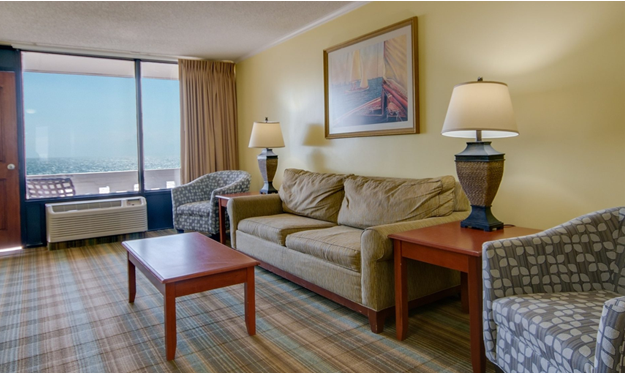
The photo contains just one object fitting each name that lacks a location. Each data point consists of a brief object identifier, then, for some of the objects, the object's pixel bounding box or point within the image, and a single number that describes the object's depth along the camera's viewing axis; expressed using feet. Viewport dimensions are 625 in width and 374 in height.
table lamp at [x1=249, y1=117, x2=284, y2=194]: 14.35
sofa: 7.72
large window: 16.11
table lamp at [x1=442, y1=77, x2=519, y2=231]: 7.06
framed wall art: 10.43
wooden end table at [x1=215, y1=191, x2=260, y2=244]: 14.55
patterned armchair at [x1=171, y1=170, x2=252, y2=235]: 15.16
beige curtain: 18.06
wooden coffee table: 6.95
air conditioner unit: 15.26
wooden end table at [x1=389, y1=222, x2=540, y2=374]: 6.10
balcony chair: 16.02
